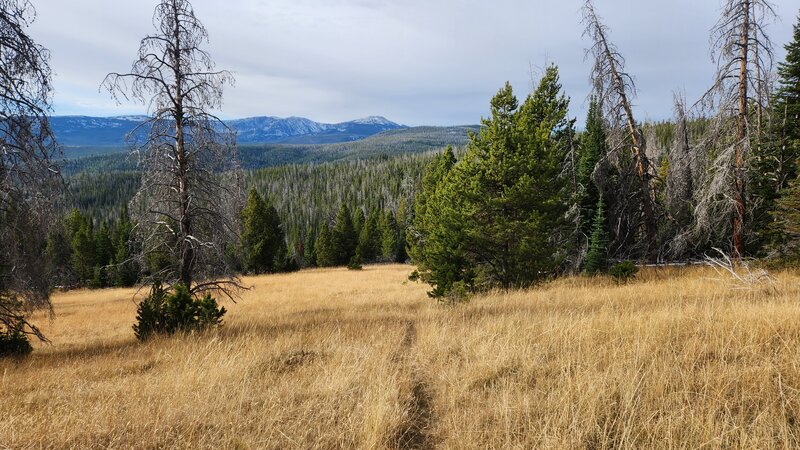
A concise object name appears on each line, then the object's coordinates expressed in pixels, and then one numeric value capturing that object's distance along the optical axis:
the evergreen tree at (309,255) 59.38
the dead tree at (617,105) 13.95
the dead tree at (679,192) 12.50
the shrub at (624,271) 13.49
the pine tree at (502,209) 11.16
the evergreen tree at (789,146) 11.42
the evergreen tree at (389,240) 60.19
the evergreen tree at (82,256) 45.28
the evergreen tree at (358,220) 64.79
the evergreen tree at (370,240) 57.79
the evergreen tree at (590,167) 19.11
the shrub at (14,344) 7.92
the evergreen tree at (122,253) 42.59
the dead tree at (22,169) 6.96
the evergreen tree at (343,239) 52.97
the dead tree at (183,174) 9.77
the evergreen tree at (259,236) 38.31
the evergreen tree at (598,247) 16.83
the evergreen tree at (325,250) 51.91
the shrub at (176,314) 8.55
